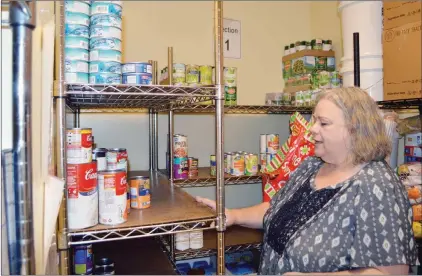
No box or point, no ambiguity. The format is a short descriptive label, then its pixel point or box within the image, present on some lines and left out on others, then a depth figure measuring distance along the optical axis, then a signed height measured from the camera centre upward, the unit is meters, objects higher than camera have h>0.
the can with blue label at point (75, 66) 1.13 +0.23
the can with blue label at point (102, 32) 1.16 +0.35
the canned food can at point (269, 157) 2.56 -0.13
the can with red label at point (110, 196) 1.15 -0.18
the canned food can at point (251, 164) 2.51 -0.18
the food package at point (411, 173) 2.07 -0.21
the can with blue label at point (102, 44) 1.16 +0.31
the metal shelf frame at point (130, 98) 1.06 +0.07
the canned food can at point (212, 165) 2.48 -0.19
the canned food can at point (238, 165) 2.47 -0.18
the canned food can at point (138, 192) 1.39 -0.21
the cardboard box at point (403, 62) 2.05 +0.45
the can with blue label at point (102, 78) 1.16 +0.20
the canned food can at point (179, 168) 2.28 -0.18
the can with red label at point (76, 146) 1.09 -0.02
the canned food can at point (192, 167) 2.42 -0.19
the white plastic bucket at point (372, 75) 2.26 +0.40
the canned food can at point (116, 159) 1.39 -0.08
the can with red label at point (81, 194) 1.09 -0.17
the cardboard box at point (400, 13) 2.04 +0.74
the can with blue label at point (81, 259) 1.46 -0.49
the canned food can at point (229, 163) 2.52 -0.17
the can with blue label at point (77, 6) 1.12 +0.42
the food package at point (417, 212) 1.99 -0.42
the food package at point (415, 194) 2.03 -0.32
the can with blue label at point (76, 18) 1.13 +0.39
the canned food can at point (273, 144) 2.57 -0.04
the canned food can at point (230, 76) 2.43 +0.43
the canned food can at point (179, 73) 2.22 +0.41
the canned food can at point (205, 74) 2.30 +0.42
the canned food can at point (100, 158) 1.33 -0.07
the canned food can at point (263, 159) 2.59 -0.15
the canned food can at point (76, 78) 1.13 +0.20
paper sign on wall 2.97 +0.84
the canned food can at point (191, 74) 2.26 +0.41
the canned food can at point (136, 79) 1.21 +0.21
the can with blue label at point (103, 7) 1.15 +0.43
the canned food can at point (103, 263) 1.56 -0.55
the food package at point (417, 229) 1.91 -0.49
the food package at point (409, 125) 2.17 +0.08
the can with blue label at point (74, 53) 1.13 +0.27
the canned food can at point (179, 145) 2.26 -0.04
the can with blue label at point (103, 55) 1.16 +0.28
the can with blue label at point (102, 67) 1.16 +0.24
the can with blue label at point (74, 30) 1.13 +0.35
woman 1.21 -0.26
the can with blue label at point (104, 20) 1.16 +0.39
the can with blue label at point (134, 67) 1.21 +0.25
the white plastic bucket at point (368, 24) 2.26 +0.73
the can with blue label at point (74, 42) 1.13 +0.31
